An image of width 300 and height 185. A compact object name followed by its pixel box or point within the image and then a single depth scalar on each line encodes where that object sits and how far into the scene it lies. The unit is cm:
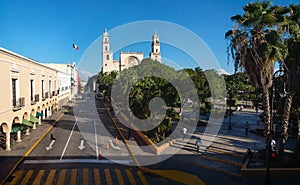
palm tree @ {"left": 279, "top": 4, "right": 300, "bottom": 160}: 1374
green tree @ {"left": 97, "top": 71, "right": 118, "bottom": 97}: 5021
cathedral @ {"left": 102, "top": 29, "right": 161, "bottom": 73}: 11694
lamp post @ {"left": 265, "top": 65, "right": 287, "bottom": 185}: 1163
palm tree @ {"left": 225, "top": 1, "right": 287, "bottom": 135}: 1295
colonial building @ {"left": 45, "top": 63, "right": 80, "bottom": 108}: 4945
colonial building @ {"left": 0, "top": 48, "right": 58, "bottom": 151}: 1744
